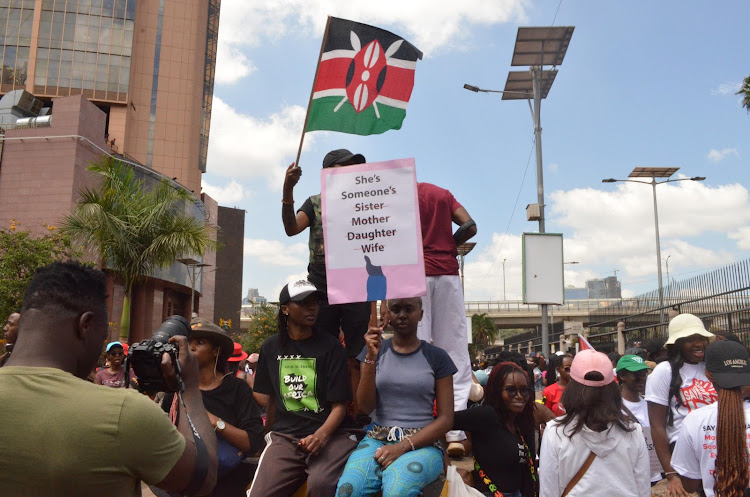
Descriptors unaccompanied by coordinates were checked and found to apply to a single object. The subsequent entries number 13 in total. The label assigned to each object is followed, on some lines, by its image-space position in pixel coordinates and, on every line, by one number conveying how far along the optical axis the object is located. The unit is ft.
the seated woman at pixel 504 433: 14.62
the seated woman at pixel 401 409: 12.10
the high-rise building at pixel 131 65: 152.25
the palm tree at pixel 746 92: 79.51
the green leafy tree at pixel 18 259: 57.67
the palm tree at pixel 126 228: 62.18
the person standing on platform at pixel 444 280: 16.40
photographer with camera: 5.96
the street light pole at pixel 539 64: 48.65
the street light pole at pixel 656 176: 92.22
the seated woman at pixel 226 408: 13.83
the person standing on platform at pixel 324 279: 15.66
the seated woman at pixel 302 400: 12.93
